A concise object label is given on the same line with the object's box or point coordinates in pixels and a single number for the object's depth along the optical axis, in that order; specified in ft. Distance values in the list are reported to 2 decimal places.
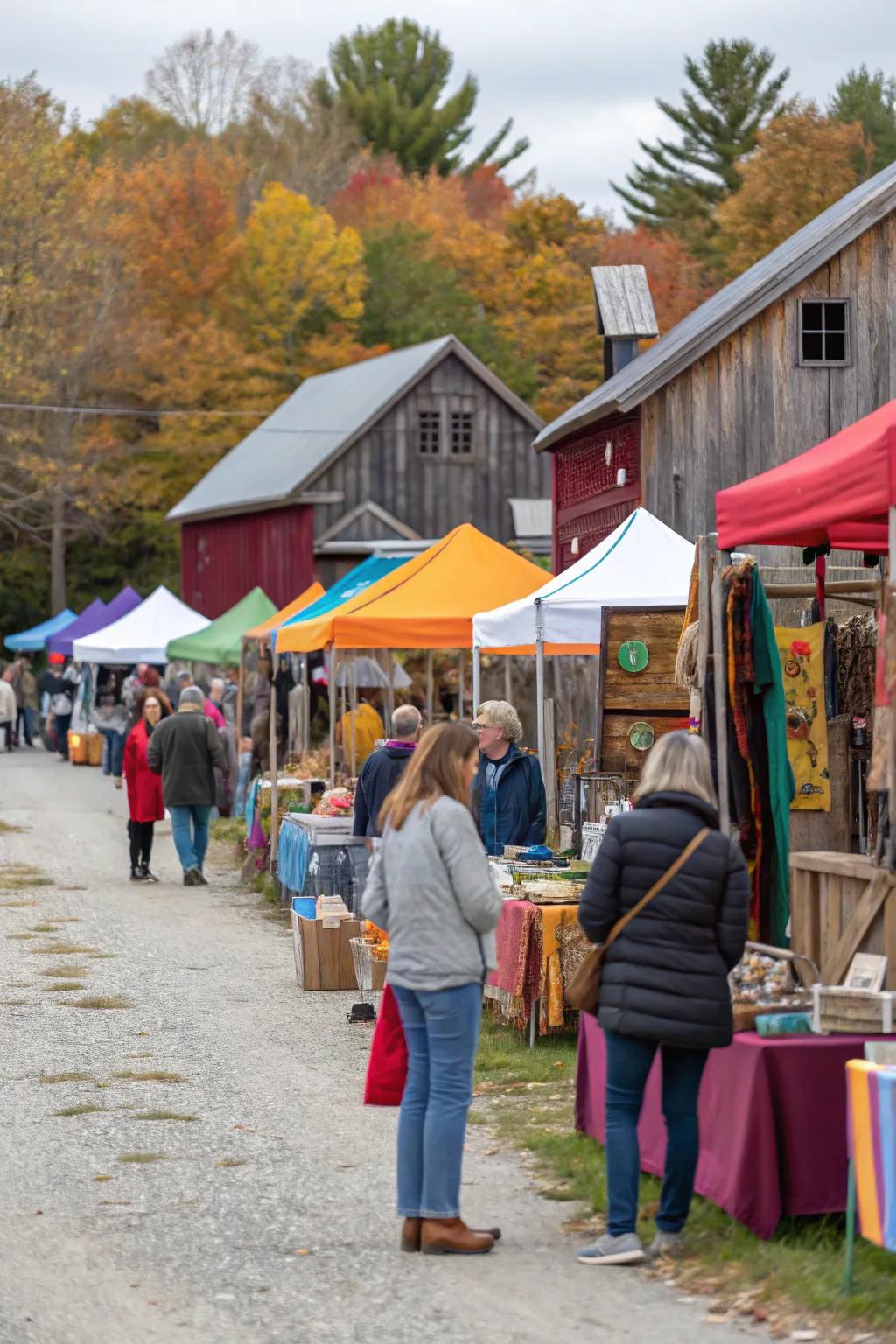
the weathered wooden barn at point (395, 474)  126.21
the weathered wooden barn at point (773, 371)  63.26
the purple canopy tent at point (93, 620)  126.31
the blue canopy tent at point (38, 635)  143.02
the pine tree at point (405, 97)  229.25
